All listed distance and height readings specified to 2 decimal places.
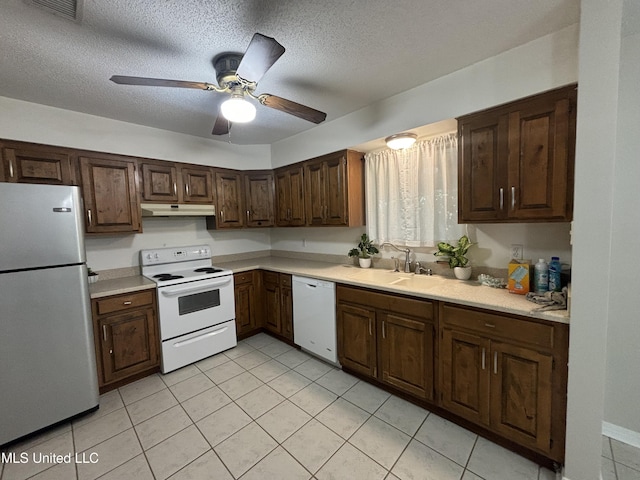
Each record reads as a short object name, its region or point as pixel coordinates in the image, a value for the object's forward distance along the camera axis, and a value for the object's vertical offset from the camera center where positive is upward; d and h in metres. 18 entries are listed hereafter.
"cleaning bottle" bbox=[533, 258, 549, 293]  1.70 -0.39
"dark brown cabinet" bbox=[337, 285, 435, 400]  1.94 -0.97
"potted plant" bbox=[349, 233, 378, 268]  2.89 -0.34
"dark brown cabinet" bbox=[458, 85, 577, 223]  1.53 +0.36
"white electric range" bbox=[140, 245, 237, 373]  2.61 -0.85
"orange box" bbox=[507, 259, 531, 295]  1.77 -0.42
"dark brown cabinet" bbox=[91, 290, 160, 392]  2.29 -1.02
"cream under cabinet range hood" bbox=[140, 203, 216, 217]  2.78 +0.17
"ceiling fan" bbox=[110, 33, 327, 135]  1.28 +0.82
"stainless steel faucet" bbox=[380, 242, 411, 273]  2.59 -0.43
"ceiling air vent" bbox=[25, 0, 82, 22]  1.18 +1.02
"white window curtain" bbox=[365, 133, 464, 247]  2.32 +0.25
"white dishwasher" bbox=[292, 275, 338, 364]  2.57 -0.98
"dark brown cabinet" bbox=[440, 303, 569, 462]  1.44 -0.96
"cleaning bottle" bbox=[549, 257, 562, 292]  1.66 -0.38
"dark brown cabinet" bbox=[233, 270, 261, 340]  3.22 -0.99
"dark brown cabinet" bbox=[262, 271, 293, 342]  3.04 -0.99
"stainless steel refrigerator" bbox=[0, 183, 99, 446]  1.73 -0.59
